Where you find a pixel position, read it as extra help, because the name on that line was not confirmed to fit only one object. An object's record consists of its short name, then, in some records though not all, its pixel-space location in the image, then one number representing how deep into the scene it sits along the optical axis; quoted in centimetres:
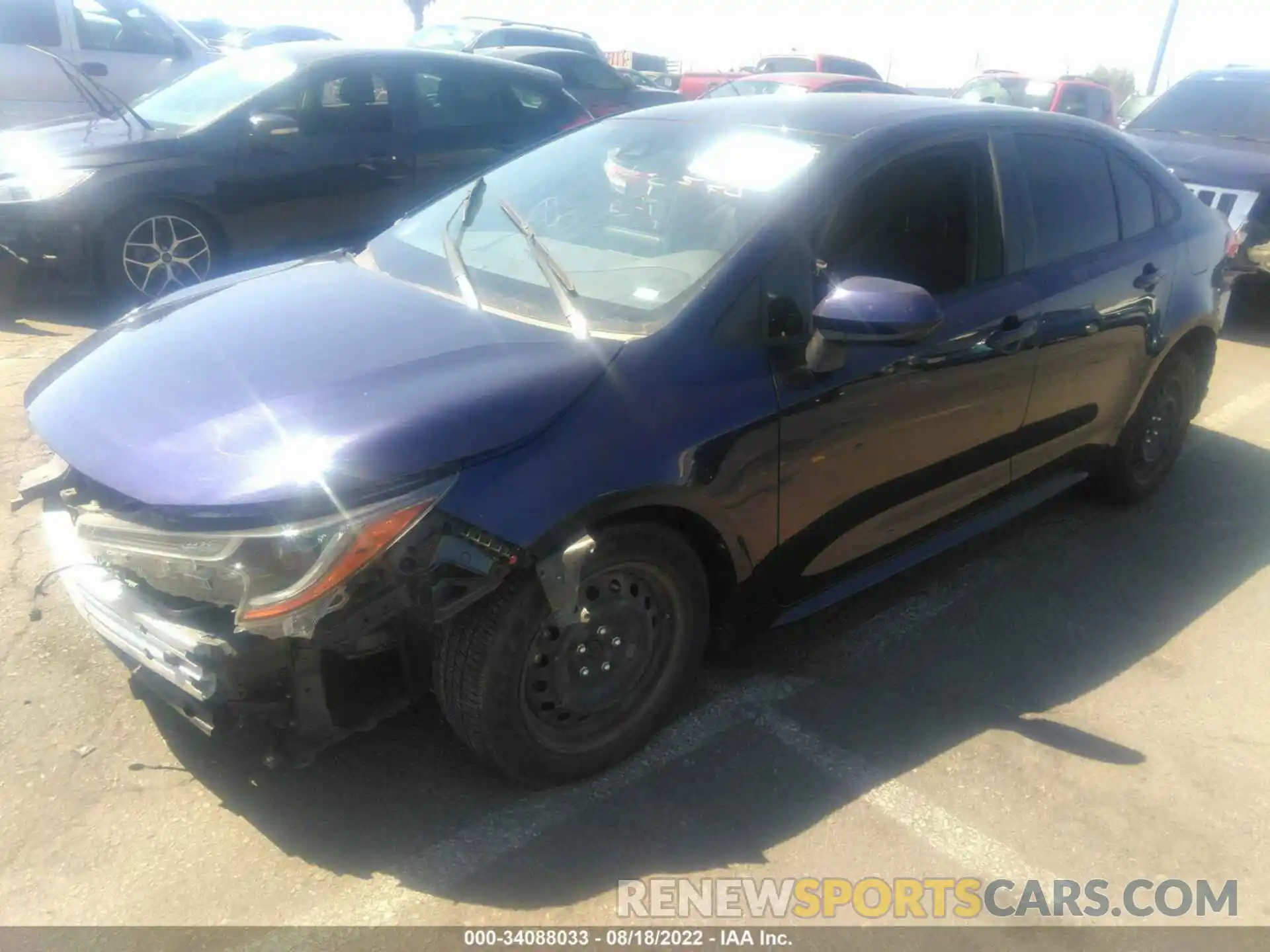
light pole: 2669
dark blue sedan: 218
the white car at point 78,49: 902
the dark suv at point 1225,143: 759
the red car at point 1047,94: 1448
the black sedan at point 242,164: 579
